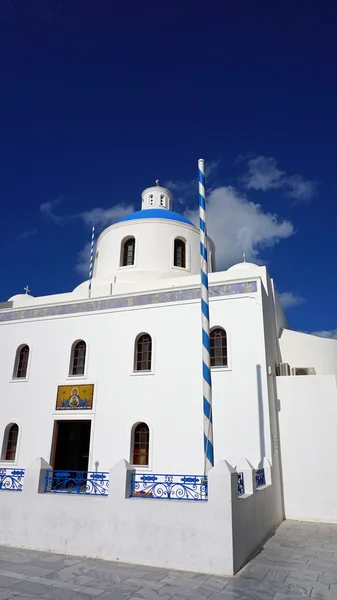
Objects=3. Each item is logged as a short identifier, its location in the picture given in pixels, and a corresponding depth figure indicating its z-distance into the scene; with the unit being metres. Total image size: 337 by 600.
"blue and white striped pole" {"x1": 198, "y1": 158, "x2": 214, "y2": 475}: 7.50
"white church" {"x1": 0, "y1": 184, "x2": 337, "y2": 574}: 6.52
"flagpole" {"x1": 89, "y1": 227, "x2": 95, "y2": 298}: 15.46
